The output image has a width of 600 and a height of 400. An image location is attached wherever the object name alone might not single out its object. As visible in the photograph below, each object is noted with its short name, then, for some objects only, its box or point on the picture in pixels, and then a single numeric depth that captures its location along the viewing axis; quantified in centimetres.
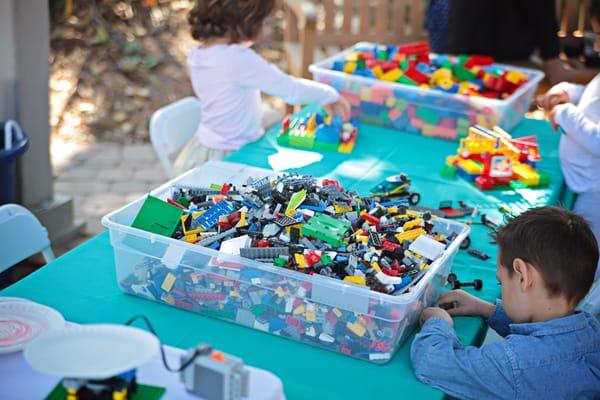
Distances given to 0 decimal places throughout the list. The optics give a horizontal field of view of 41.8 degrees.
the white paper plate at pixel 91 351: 112
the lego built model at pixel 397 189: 224
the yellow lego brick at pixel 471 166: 247
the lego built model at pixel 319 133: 268
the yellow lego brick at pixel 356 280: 155
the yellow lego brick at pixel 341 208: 181
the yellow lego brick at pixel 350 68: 300
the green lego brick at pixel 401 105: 286
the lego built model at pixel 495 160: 245
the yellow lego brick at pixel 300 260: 158
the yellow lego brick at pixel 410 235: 174
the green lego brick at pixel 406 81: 288
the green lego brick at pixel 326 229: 167
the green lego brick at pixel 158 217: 171
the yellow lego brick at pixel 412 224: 181
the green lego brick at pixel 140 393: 129
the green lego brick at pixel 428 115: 284
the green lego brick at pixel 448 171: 250
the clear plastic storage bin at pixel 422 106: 276
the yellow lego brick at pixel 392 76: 290
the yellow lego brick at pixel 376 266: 160
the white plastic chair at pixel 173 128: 285
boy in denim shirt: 148
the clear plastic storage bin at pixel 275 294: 153
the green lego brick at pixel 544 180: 247
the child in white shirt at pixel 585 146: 244
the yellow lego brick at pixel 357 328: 154
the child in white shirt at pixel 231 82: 281
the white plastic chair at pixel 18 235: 197
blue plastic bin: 265
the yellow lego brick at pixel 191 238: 169
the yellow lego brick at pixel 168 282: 167
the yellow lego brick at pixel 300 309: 157
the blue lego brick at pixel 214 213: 173
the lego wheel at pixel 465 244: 206
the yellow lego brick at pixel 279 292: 158
